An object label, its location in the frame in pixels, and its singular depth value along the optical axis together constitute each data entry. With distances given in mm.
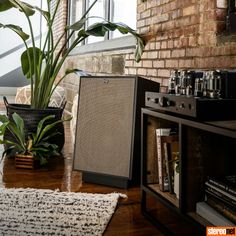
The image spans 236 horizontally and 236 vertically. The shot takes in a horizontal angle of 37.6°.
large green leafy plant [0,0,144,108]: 2672
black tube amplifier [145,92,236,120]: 1363
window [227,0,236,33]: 2025
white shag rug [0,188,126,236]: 1592
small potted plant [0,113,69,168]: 2639
